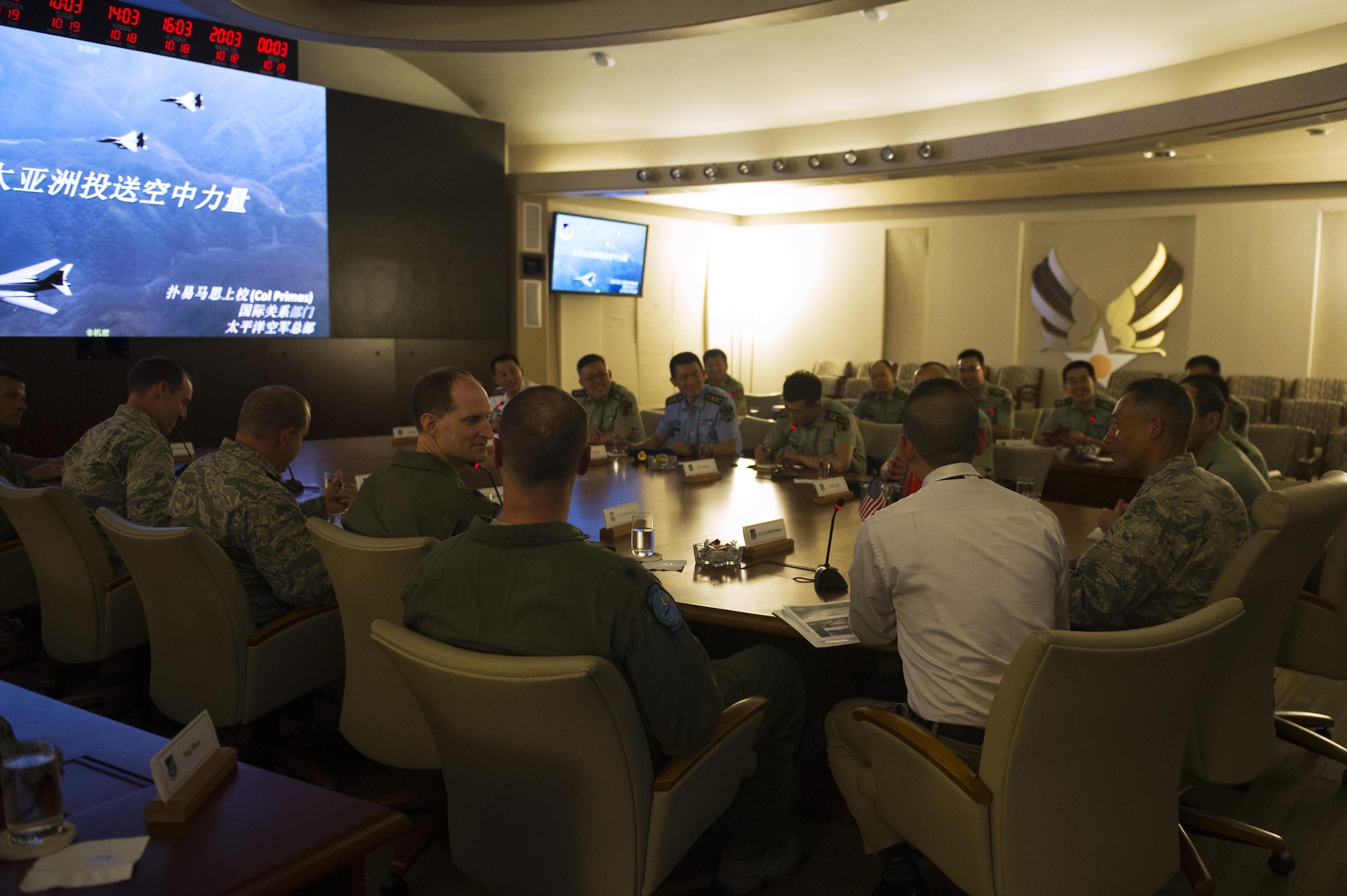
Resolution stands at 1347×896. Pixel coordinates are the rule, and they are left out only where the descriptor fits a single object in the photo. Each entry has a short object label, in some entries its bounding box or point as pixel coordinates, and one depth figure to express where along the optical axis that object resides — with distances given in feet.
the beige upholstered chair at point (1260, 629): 7.84
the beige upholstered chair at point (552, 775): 5.48
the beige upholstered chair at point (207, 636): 9.04
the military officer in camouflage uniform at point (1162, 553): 8.38
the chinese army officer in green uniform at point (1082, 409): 22.71
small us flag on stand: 10.95
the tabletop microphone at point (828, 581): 9.18
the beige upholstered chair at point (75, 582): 10.87
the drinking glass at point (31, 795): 4.09
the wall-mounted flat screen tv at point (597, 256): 36.94
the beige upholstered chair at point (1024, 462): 16.76
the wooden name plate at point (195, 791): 4.31
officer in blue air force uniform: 20.22
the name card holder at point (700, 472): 15.58
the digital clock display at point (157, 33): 22.80
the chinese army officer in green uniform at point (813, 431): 17.42
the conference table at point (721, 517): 8.90
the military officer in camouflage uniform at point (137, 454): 12.33
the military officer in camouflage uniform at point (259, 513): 9.81
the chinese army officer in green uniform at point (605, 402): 21.79
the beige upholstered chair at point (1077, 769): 5.75
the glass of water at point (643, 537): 10.42
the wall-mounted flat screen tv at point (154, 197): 23.12
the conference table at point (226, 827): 3.97
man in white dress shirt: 6.77
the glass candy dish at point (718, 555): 10.09
